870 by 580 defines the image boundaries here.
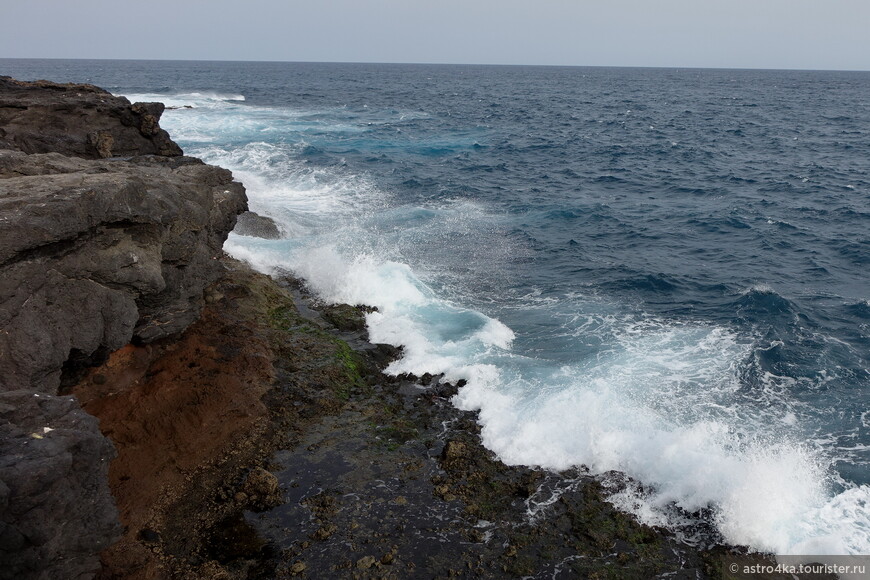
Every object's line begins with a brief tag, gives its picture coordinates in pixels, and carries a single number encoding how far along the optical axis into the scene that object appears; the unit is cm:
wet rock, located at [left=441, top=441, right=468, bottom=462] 1194
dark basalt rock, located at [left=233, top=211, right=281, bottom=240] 2403
